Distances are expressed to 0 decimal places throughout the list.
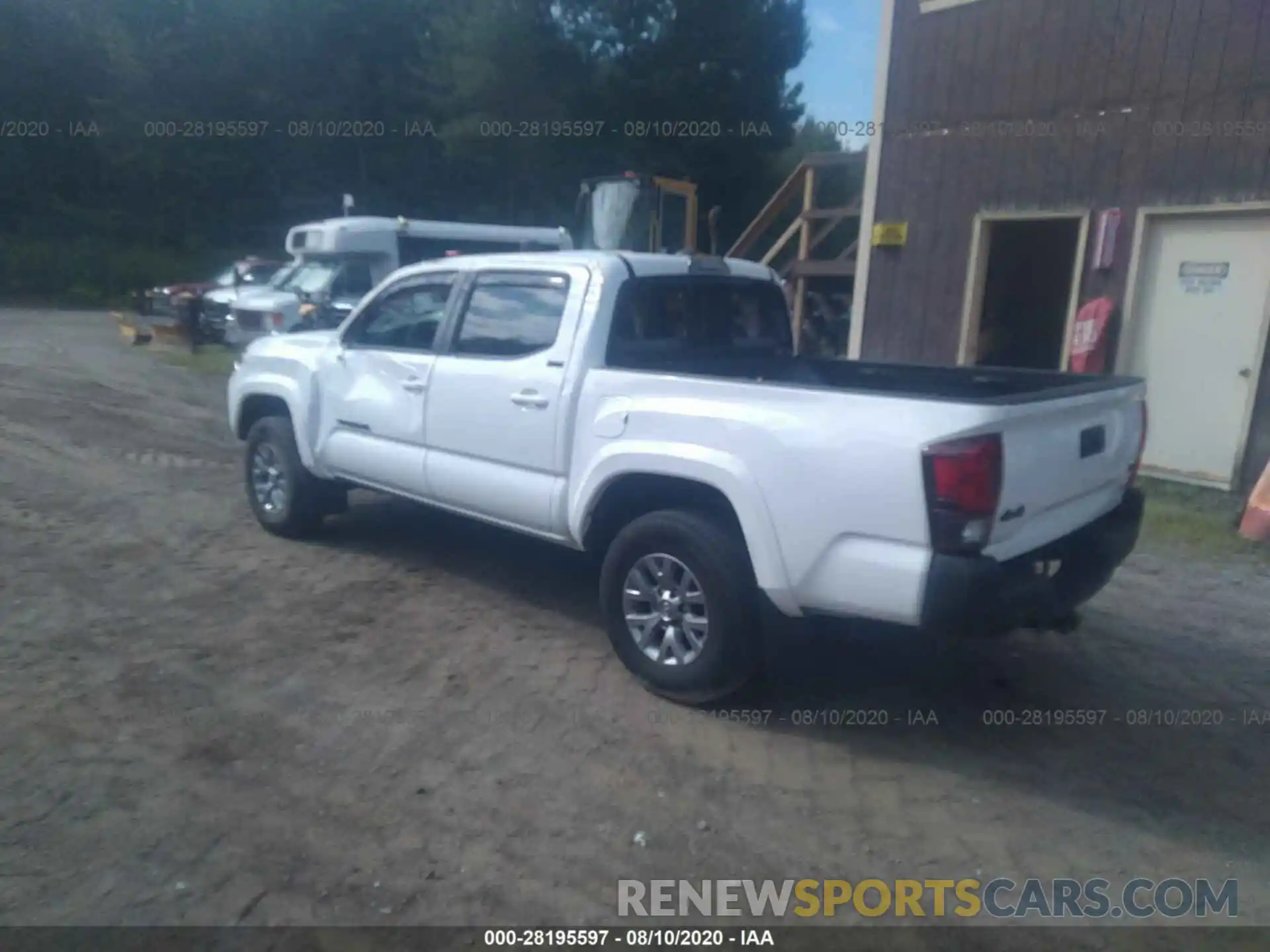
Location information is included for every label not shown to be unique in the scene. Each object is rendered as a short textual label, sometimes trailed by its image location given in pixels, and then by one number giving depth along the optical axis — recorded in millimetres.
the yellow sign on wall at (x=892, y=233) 10508
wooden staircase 12867
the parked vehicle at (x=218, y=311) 18031
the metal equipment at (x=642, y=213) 11172
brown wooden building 8031
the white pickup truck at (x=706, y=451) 3447
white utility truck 14828
